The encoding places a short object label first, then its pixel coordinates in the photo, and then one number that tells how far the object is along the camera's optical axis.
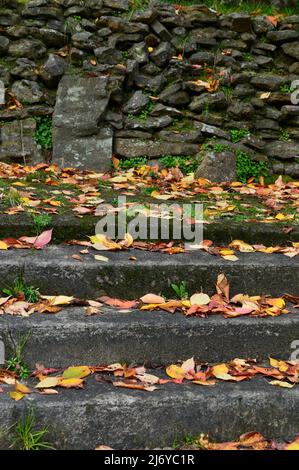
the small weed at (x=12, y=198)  3.73
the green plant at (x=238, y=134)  5.59
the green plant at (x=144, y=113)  5.59
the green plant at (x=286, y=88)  5.86
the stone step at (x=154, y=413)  2.27
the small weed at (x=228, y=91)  5.78
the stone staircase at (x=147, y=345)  2.30
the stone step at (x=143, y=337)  2.62
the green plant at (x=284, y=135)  5.71
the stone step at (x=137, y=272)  3.00
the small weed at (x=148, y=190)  4.50
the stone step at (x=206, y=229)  3.38
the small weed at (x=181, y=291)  3.05
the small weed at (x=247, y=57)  6.11
